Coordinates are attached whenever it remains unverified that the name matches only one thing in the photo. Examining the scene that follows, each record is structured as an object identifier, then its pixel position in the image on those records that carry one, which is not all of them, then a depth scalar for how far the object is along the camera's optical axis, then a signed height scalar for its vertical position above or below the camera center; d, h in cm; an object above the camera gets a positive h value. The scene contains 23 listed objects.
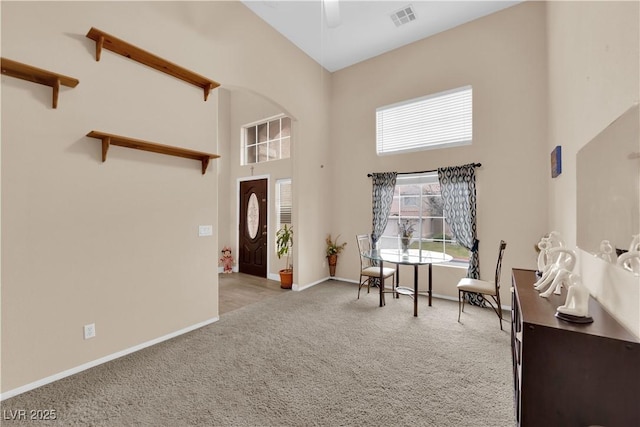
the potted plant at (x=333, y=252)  526 -79
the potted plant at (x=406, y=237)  383 -36
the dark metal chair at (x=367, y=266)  398 -89
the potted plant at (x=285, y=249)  476 -71
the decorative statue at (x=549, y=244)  217 -27
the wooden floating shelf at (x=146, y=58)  235 +156
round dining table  345 -63
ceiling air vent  373 +288
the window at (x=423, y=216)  427 -6
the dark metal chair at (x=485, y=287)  310 -91
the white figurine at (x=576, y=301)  133 -46
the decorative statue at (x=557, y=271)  159 -40
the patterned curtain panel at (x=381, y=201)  464 +21
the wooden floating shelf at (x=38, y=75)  189 +106
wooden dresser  113 -74
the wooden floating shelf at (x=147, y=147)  235 +67
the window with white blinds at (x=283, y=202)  557 +23
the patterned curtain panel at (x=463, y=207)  387 +8
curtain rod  386 +69
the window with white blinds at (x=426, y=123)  409 +151
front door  581 -35
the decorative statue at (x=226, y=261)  609 -112
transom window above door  561 +163
